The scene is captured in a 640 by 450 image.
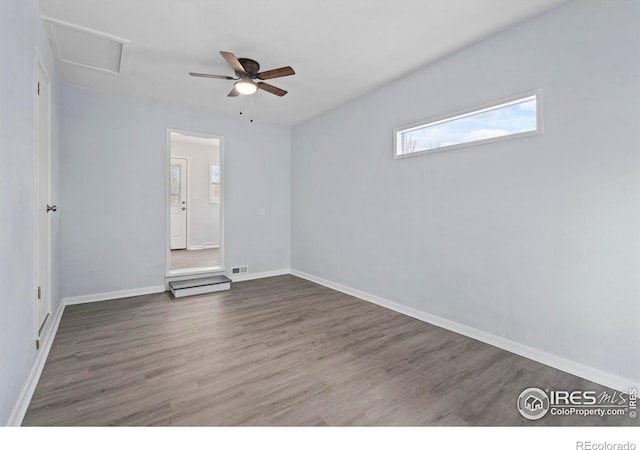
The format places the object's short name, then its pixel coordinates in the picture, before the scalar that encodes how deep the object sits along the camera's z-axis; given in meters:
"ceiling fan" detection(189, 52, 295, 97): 2.69
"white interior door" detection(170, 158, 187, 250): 7.38
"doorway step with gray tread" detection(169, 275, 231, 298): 3.93
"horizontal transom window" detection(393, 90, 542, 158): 2.37
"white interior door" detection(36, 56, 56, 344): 2.34
